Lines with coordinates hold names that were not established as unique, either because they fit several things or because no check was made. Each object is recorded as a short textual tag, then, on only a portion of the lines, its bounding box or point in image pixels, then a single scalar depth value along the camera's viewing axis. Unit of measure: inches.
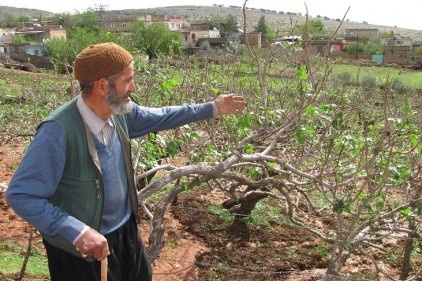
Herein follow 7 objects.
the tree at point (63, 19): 2668.1
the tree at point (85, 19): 2429.9
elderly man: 83.7
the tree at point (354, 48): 1817.2
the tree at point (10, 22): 3559.1
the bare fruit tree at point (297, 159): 137.2
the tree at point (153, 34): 1520.1
